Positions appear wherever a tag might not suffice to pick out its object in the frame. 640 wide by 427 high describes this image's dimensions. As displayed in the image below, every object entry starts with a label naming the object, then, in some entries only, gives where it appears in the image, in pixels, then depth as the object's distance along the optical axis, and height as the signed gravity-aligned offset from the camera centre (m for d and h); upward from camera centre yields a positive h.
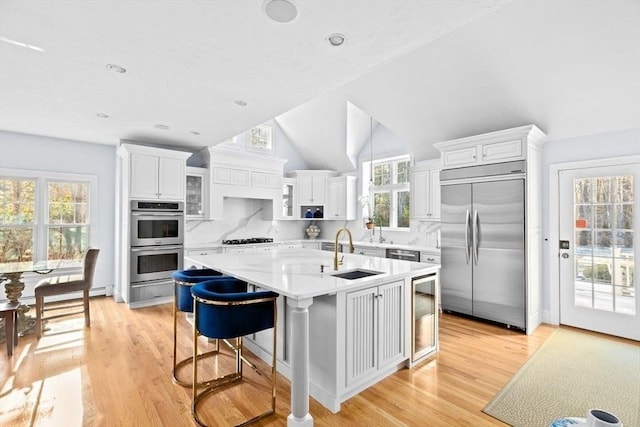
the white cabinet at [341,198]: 6.59 +0.45
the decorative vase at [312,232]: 7.18 -0.29
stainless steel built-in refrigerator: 3.79 -0.29
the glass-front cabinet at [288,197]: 6.66 +0.47
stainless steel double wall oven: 4.71 -0.33
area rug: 2.21 -1.35
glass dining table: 3.53 -0.75
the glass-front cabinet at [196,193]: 5.46 +0.46
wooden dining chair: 3.62 -0.80
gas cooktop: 5.86 -0.41
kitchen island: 2.03 -0.79
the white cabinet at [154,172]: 4.68 +0.73
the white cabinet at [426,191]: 5.01 +0.46
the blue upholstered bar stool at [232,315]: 2.08 -0.66
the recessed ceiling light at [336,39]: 2.21 +1.29
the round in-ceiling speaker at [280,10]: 1.86 +1.27
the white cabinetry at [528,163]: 3.73 +0.72
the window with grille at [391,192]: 5.97 +0.55
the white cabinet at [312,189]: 6.83 +0.66
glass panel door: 3.53 -0.35
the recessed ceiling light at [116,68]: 2.66 +1.29
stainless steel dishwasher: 4.85 -0.55
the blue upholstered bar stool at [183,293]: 2.62 -0.63
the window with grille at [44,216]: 4.62 +0.05
